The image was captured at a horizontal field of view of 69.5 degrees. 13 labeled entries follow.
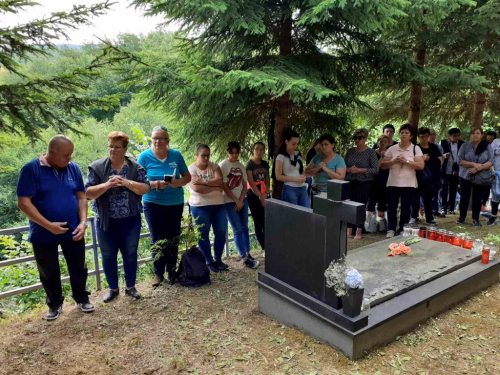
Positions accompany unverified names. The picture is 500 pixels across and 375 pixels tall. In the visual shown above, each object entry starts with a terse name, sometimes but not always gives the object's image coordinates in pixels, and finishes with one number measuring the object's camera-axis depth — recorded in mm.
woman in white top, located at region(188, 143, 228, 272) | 4754
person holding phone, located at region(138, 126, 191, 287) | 4293
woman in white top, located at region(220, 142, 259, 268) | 5074
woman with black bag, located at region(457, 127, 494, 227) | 6512
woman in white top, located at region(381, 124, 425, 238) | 5832
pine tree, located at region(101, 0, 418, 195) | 4133
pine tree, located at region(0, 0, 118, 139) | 2668
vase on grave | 3004
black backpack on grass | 4555
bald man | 3398
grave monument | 3084
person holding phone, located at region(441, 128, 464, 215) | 7469
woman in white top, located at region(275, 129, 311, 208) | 5270
